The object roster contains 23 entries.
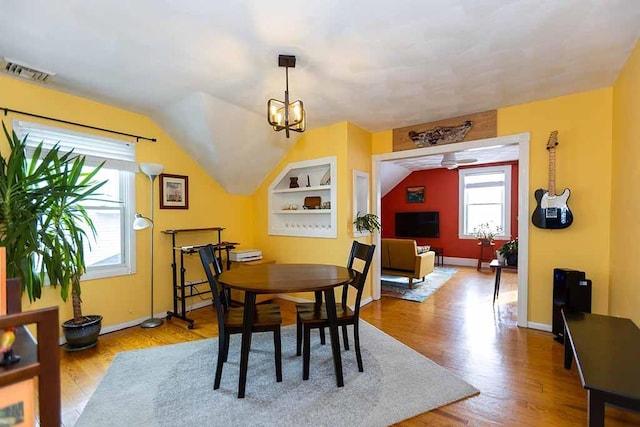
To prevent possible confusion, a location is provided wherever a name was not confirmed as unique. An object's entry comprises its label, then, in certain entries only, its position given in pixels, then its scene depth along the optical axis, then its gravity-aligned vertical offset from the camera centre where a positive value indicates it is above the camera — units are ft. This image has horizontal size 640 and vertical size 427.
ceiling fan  17.46 +2.88
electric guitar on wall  9.94 +0.17
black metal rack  11.35 -2.76
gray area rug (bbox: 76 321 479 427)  5.93 -4.18
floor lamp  10.31 -0.36
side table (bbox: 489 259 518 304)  13.04 -2.56
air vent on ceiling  7.77 +3.78
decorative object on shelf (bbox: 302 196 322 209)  14.06 +0.33
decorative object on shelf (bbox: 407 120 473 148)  12.00 +3.14
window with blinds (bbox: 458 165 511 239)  22.16 +0.80
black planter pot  8.79 -3.75
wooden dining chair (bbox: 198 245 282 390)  6.89 -2.71
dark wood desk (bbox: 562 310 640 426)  4.52 -2.72
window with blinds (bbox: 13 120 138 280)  9.89 +0.25
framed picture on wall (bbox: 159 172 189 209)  12.04 +0.73
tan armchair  16.21 -2.87
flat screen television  25.09 -1.31
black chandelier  7.57 +2.55
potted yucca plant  7.36 -0.33
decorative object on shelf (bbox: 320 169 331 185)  13.72 +1.45
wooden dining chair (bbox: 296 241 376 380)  7.29 -2.75
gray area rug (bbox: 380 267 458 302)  15.06 -4.40
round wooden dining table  6.57 -1.75
